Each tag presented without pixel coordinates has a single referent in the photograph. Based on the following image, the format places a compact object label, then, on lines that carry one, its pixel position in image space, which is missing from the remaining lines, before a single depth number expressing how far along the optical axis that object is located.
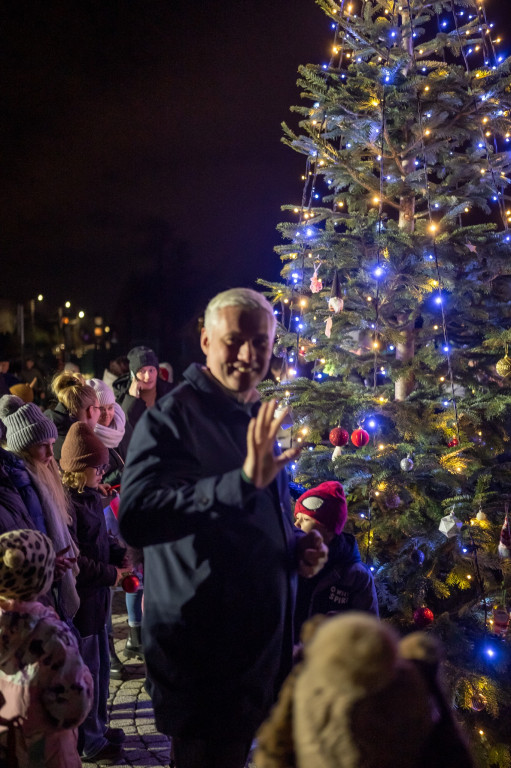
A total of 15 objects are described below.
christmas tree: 4.96
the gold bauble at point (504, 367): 5.41
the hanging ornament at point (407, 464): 4.87
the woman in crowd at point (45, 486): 3.42
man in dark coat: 1.96
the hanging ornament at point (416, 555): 4.79
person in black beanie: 6.61
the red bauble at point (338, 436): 5.14
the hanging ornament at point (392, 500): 5.04
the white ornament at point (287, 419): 5.04
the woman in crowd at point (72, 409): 5.10
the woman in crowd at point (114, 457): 5.44
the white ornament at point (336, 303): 5.45
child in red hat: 3.37
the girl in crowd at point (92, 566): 3.86
